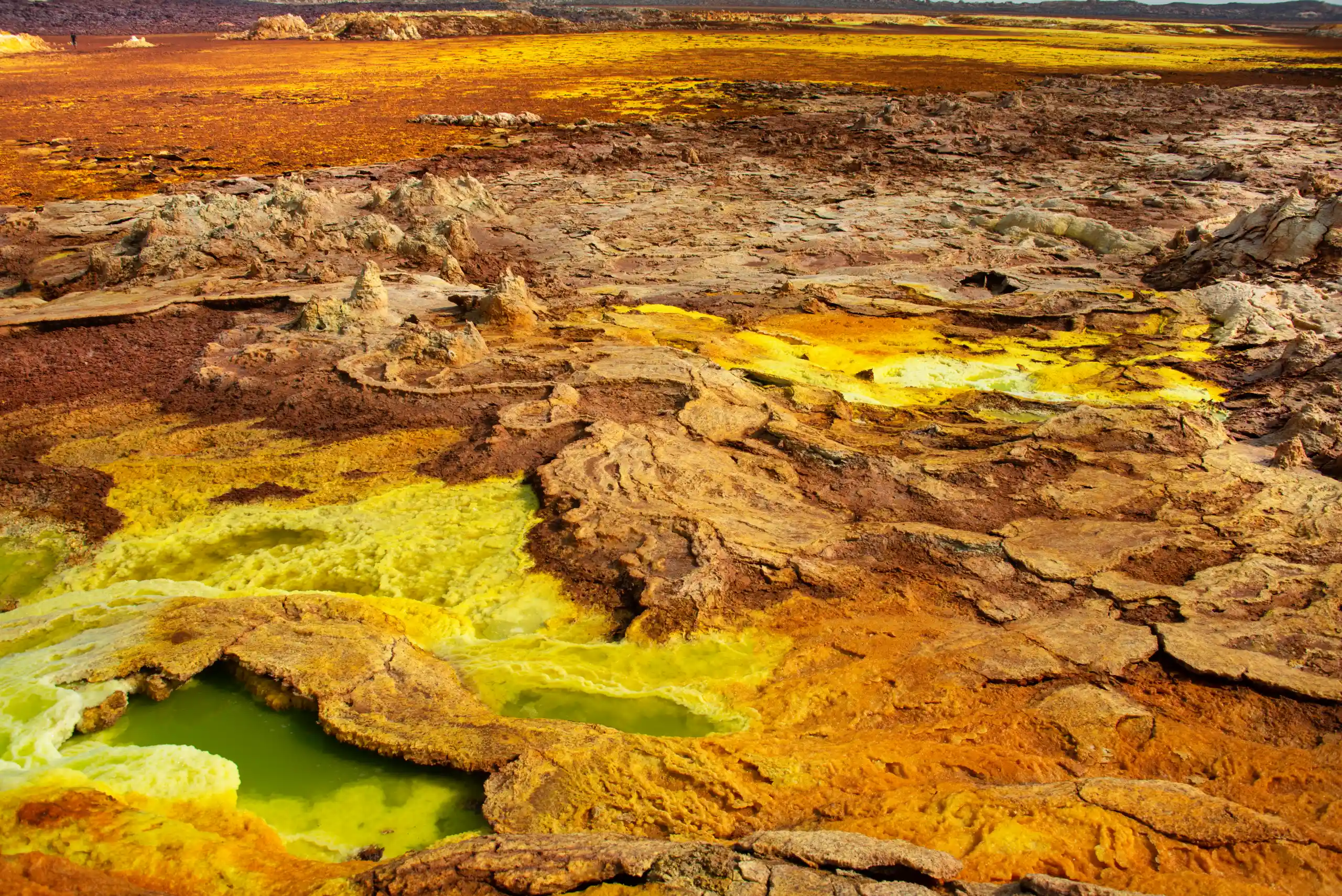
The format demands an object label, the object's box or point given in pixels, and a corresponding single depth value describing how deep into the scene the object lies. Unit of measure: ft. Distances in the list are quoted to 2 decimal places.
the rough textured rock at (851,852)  7.98
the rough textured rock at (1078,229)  34.68
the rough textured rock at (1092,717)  10.86
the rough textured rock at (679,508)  14.83
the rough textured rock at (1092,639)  12.42
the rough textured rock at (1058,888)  7.34
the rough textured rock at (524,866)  7.89
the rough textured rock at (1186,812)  8.93
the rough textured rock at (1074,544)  14.60
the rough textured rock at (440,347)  22.59
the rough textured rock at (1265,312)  26.22
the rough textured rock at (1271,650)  11.82
